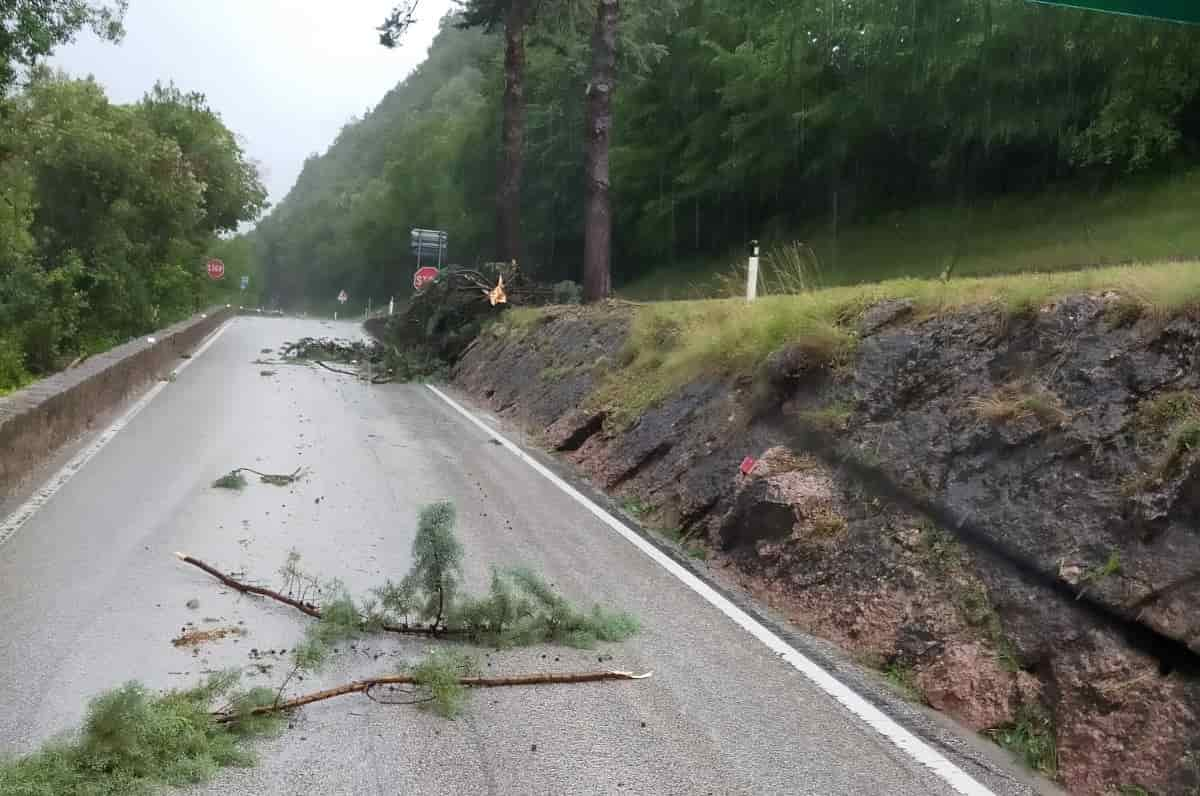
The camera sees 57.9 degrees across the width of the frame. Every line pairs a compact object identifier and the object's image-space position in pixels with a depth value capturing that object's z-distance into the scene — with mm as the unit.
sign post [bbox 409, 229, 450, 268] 54375
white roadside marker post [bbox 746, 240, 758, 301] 14266
